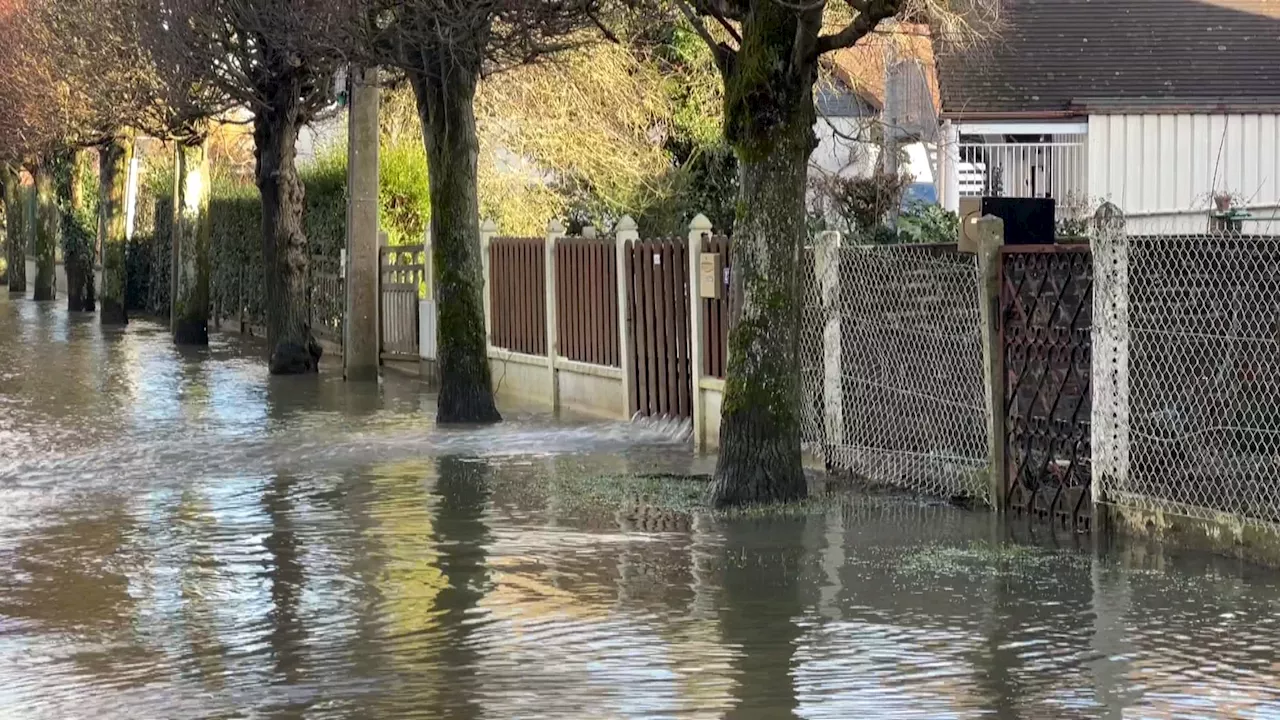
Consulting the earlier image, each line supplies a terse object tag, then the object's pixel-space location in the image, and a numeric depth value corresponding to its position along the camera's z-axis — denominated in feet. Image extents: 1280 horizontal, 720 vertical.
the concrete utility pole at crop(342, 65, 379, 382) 66.13
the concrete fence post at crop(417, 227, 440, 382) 66.64
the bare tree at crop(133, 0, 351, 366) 63.46
